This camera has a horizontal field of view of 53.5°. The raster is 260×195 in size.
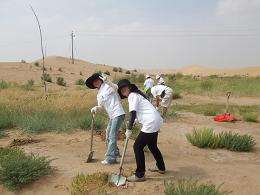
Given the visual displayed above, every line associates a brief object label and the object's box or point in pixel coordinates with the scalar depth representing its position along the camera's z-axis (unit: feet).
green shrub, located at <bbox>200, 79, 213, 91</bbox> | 58.38
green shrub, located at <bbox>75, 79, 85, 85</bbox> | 64.70
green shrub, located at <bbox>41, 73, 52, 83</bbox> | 61.34
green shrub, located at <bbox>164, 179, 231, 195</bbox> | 11.18
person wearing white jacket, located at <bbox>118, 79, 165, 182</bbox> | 12.57
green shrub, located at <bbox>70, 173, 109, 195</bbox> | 12.35
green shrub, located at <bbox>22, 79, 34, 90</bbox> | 47.24
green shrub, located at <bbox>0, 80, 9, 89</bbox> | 46.93
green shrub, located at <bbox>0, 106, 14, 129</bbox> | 21.56
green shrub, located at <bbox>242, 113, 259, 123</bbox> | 28.40
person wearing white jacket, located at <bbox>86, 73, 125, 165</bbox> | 14.39
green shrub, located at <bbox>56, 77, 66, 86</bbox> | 60.85
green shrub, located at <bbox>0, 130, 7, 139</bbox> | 19.91
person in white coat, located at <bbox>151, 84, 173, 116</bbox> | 26.29
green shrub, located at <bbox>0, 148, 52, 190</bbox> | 13.17
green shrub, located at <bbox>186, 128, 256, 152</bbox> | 19.03
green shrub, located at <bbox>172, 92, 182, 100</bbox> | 48.53
